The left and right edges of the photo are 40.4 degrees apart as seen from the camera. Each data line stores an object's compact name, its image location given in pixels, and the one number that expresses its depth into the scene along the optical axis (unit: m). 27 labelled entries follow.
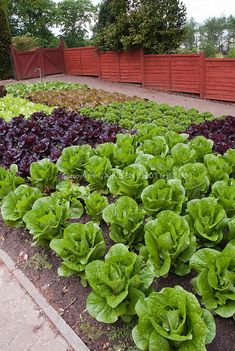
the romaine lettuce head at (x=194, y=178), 3.01
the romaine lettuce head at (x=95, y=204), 3.04
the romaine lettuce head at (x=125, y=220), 2.63
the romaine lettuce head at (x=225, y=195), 2.69
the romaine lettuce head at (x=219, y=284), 1.98
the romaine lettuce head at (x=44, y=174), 3.69
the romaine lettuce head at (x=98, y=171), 3.52
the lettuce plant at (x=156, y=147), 3.92
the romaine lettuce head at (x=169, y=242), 2.26
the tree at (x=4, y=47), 19.09
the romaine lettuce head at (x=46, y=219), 2.74
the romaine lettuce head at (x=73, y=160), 3.83
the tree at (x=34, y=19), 26.70
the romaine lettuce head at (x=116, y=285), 2.04
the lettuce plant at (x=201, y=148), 3.80
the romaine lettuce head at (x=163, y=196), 2.74
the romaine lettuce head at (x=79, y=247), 2.41
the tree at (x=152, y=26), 13.13
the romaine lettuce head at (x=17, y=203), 3.09
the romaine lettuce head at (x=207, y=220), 2.44
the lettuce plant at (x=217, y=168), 3.24
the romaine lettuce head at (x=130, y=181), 3.09
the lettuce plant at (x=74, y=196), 3.19
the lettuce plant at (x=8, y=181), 3.62
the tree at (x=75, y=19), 28.56
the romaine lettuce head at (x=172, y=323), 1.73
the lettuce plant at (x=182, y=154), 3.55
